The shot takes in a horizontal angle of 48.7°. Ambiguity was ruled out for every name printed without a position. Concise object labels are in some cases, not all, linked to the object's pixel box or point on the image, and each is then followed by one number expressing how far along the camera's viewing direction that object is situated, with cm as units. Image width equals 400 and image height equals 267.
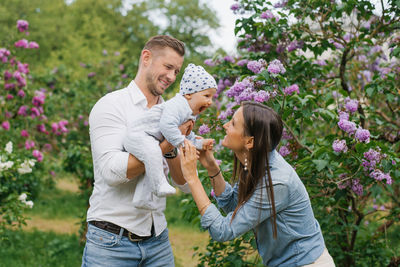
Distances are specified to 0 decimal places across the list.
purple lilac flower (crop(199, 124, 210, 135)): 307
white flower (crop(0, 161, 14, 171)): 422
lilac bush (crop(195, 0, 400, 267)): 284
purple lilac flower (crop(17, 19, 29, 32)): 636
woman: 198
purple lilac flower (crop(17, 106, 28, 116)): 614
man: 199
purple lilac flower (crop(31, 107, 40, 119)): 619
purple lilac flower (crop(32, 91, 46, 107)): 620
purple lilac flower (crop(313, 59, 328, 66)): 399
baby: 197
